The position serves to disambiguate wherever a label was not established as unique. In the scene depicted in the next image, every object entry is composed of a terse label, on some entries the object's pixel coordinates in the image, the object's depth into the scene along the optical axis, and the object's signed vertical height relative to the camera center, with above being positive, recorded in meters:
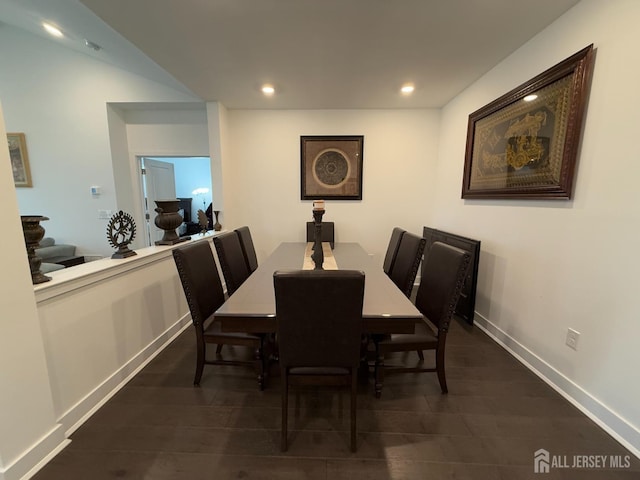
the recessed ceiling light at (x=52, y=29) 2.53 +1.73
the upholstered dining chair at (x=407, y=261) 1.98 -0.51
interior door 3.90 +0.21
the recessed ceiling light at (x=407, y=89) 2.70 +1.20
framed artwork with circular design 3.47 +0.44
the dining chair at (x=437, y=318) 1.52 -0.75
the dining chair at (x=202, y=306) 1.59 -0.71
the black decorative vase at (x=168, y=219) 2.25 -0.18
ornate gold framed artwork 1.59 +0.49
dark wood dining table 1.23 -0.55
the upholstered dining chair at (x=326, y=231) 3.39 -0.42
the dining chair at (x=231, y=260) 2.02 -0.51
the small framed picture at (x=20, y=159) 3.46 +0.54
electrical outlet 1.61 -0.88
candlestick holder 2.01 -0.41
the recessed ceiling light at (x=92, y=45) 2.50 +1.53
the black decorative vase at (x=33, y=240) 1.26 -0.21
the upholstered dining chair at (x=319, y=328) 1.08 -0.58
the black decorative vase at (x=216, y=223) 3.30 -0.31
